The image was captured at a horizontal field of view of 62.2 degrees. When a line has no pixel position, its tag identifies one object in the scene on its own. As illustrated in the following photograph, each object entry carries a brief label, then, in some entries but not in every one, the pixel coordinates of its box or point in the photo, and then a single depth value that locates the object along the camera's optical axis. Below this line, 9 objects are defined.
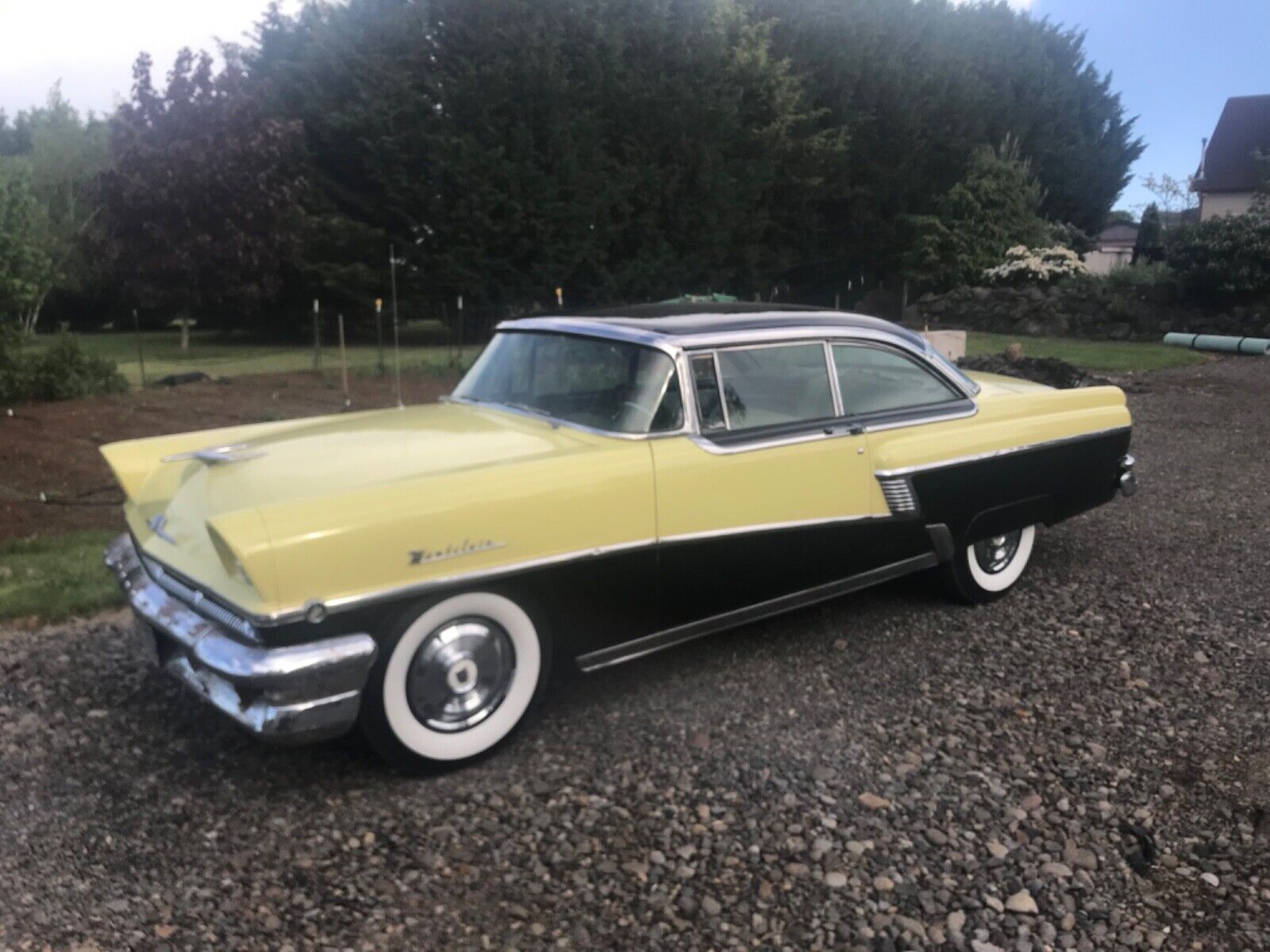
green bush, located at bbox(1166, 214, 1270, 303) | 19.61
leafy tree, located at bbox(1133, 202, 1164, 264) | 27.77
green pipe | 17.47
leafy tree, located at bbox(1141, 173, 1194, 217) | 40.66
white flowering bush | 22.91
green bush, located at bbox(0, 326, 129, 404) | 10.48
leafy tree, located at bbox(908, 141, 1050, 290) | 26.03
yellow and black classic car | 3.06
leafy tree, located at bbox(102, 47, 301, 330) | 20.77
